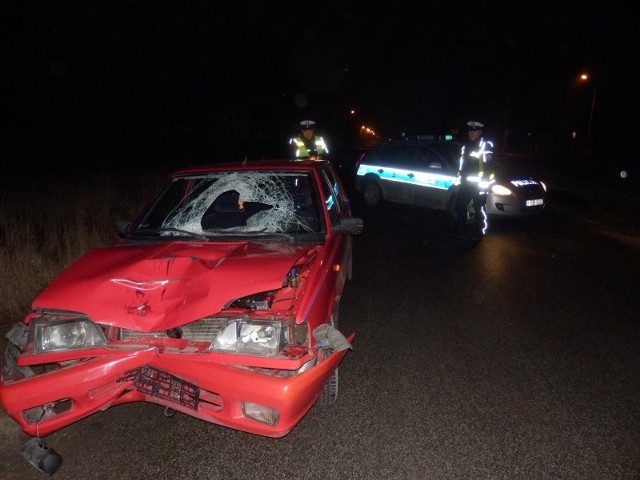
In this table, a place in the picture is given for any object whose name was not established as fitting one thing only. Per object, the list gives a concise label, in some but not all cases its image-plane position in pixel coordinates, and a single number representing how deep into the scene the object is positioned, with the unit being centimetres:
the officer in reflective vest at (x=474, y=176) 855
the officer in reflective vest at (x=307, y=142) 953
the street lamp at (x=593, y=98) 2478
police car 969
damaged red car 254
